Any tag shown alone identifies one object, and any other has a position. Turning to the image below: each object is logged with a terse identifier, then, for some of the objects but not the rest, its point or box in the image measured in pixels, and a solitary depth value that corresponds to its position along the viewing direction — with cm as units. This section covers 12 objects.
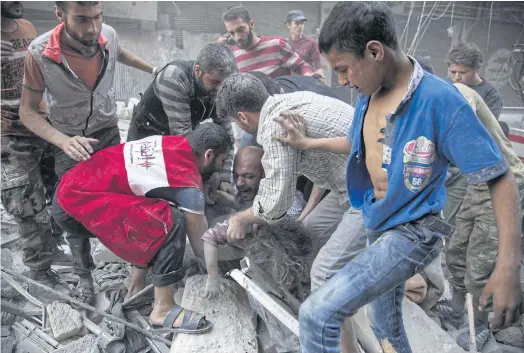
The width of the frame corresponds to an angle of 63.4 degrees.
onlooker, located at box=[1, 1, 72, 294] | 360
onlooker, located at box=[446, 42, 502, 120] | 388
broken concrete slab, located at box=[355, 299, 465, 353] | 283
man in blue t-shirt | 161
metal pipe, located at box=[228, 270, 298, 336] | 257
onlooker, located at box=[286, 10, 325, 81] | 611
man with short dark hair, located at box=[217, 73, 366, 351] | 241
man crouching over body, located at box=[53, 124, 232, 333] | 302
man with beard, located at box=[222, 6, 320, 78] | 483
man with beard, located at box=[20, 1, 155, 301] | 314
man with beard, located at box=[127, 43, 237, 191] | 337
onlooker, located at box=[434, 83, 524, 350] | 338
